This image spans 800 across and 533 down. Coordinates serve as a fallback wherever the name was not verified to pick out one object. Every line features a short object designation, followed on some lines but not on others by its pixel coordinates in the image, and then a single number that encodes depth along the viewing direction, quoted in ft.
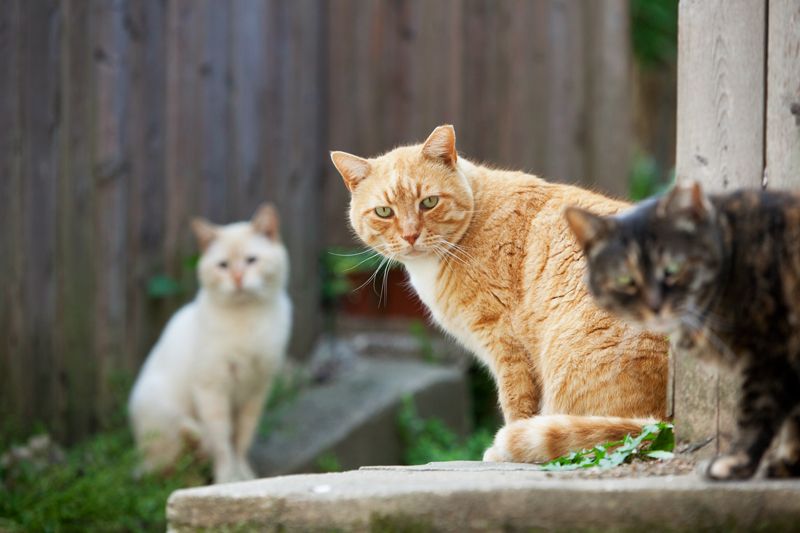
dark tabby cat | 14.32
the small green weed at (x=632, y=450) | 18.06
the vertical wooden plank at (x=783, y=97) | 17.21
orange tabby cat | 19.92
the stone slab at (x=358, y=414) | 38.58
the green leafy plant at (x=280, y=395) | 40.67
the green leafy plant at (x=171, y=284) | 39.52
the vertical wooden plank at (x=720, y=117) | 17.60
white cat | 35.53
